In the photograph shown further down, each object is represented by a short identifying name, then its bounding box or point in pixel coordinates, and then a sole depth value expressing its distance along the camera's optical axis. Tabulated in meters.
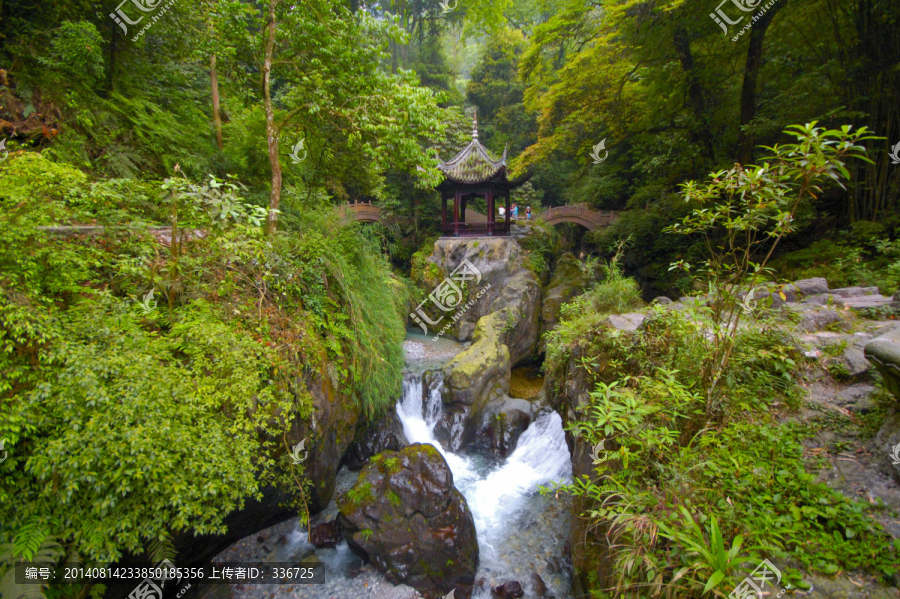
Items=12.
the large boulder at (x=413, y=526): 4.84
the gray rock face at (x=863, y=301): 4.36
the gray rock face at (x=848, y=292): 5.26
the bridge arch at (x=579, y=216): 15.42
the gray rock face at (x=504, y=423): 8.13
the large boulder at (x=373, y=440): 6.99
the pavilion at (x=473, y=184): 14.13
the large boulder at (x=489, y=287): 12.23
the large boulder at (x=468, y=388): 8.40
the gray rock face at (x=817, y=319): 4.14
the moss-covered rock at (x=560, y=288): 12.67
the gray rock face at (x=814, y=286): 5.61
